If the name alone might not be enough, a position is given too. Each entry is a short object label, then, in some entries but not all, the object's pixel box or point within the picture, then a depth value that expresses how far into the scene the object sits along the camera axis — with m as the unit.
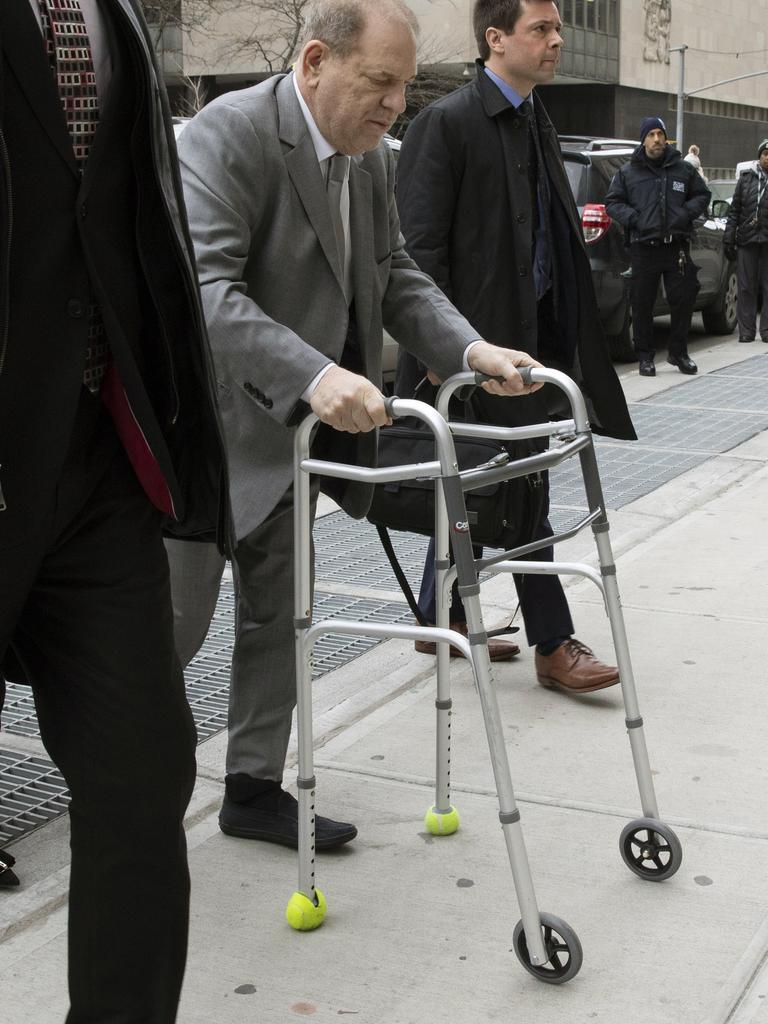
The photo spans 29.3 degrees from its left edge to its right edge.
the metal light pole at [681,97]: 54.81
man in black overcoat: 4.56
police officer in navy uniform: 12.19
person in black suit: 2.03
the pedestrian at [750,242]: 14.59
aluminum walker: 2.73
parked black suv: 12.37
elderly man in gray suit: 2.96
